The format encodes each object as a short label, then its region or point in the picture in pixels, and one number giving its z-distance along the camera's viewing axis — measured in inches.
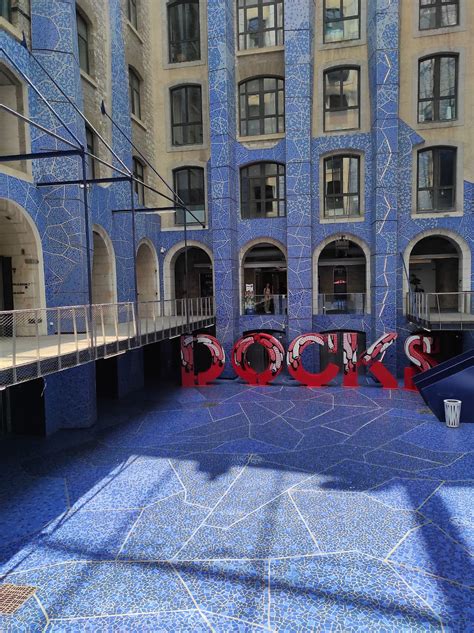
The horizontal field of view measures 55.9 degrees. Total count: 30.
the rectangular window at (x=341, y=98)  764.0
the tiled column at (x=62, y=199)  504.3
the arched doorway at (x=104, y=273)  640.4
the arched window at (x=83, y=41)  587.7
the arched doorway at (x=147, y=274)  818.2
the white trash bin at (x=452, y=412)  494.6
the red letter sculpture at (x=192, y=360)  721.6
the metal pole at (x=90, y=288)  363.8
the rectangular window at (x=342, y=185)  775.1
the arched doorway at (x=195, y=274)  952.3
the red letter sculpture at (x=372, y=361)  682.8
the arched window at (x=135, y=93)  756.6
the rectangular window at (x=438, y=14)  719.7
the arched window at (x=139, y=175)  764.0
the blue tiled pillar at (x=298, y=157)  733.9
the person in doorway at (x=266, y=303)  810.2
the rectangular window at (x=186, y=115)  831.1
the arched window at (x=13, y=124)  486.9
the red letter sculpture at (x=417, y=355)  669.9
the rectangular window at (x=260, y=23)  777.6
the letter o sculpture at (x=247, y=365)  703.1
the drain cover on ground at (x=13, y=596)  233.6
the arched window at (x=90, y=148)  595.5
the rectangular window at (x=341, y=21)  759.8
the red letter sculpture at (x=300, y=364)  688.4
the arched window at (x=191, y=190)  838.5
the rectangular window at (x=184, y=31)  816.9
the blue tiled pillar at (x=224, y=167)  746.2
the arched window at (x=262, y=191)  799.7
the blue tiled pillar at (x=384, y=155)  709.3
